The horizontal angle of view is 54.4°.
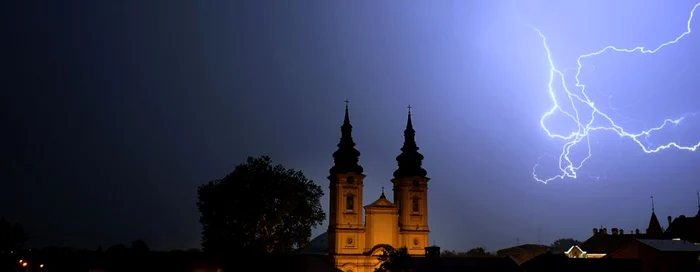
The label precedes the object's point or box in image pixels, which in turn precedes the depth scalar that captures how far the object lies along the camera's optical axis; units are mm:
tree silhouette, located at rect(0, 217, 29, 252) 74750
